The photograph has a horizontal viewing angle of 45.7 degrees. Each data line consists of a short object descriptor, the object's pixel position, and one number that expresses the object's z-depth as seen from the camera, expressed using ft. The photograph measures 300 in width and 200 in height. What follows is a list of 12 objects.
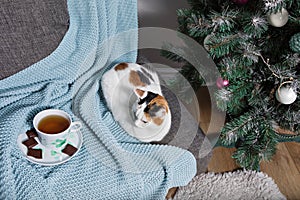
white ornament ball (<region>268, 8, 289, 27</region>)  3.22
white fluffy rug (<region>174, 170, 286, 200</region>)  4.13
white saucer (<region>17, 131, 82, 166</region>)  2.79
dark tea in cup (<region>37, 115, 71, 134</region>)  2.88
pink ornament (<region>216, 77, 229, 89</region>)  3.71
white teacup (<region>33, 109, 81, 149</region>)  2.81
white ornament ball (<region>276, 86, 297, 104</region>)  3.43
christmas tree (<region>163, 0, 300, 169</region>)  3.33
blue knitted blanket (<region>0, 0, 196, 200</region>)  2.75
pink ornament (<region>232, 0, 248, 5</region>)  3.45
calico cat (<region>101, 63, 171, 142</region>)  3.12
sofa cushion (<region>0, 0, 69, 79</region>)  3.01
